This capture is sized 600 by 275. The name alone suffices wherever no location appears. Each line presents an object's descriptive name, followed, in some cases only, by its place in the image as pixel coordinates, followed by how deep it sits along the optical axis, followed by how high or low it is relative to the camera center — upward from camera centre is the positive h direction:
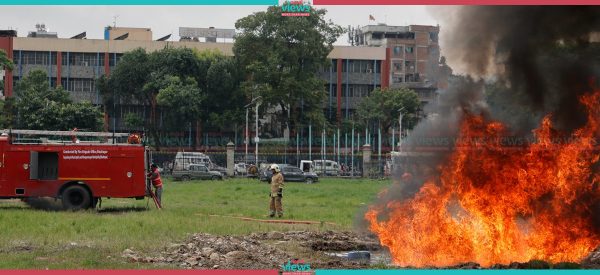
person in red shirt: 31.86 -1.35
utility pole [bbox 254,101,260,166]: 66.68 -0.04
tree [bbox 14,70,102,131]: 63.34 +2.00
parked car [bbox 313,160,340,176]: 72.56 -2.11
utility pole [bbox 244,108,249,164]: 69.36 -0.05
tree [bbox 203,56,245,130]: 69.25 +3.56
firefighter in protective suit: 29.31 -1.59
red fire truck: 30.78 -1.04
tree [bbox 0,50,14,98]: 64.44 +5.27
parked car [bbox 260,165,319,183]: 64.44 -2.38
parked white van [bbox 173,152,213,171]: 65.19 -1.42
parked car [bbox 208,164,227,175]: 67.38 -2.09
